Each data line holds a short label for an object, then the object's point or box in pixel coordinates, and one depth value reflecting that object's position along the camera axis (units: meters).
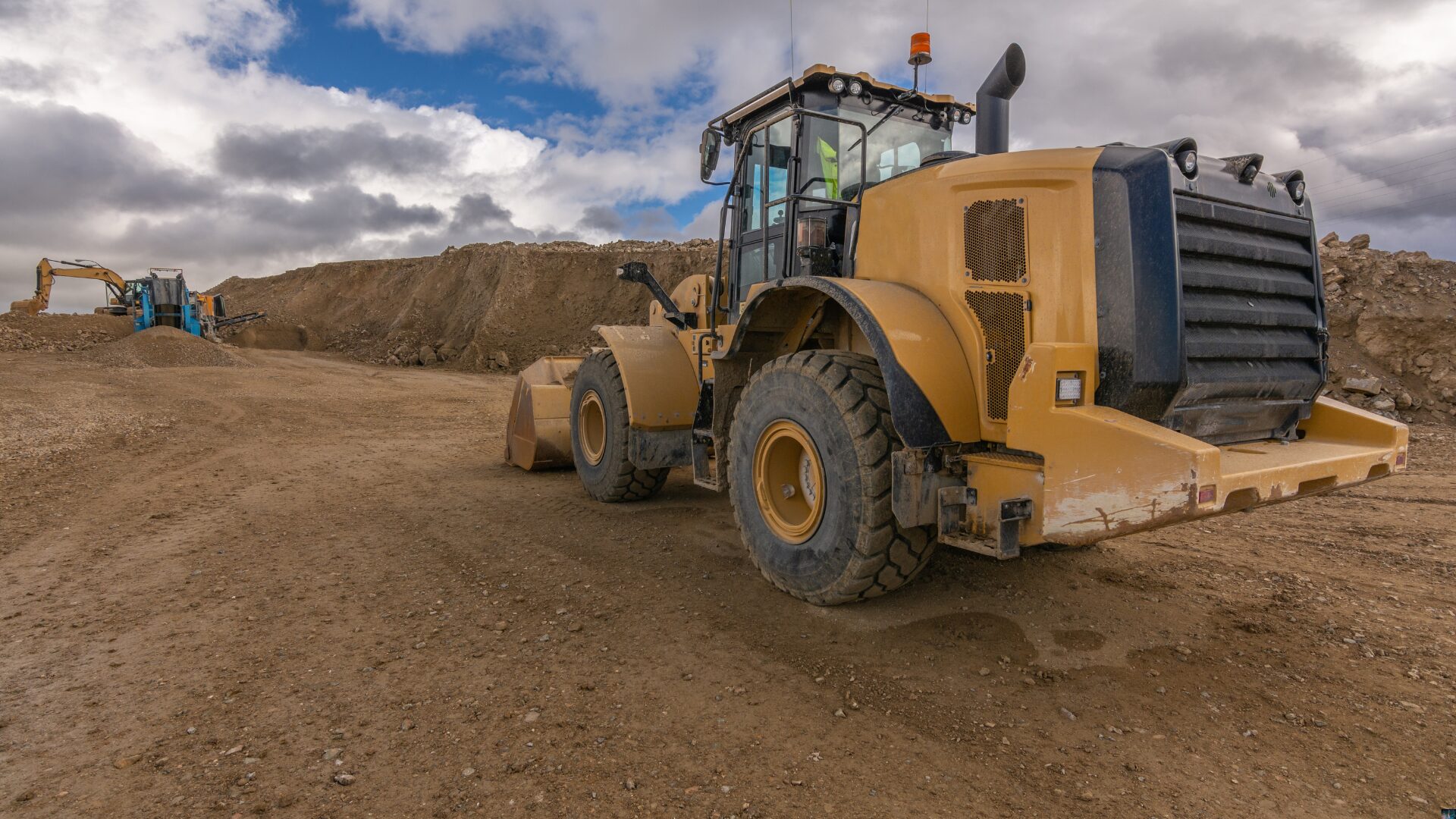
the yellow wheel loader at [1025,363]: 3.30
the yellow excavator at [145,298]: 27.95
